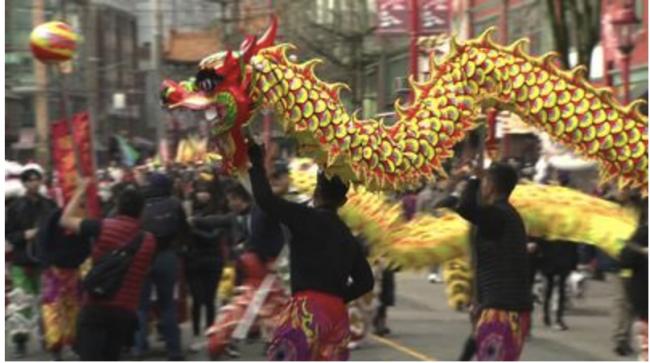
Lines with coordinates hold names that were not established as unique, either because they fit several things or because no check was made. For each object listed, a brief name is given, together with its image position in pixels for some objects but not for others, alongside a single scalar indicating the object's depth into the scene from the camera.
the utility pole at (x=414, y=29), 19.60
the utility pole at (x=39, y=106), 26.41
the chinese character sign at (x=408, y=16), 20.84
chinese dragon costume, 6.60
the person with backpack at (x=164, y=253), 11.02
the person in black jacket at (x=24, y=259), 11.73
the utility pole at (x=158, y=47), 36.47
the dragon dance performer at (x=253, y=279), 10.90
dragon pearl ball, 9.83
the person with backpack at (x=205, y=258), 12.09
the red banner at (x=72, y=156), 10.61
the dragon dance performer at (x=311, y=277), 6.42
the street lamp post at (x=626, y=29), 15.84
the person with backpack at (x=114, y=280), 7.49
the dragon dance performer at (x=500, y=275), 7.25
